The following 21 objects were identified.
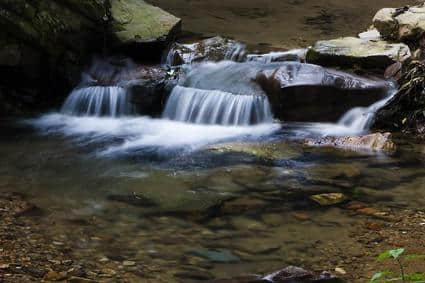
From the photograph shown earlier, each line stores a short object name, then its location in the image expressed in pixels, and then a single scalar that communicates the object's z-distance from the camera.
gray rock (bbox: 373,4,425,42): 18.95
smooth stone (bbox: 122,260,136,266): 8.70
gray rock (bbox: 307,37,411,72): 18.39
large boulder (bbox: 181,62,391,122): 17.34
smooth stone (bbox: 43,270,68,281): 7.94
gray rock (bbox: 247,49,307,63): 19.87
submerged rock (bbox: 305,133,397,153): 14.93
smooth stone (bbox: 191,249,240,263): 9.00
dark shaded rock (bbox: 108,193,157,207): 11.36
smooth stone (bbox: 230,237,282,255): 9.32
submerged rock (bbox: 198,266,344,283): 8.04
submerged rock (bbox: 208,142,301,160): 14.62
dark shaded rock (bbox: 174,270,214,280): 8.38
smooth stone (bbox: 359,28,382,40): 20.20
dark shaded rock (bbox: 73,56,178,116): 19.06
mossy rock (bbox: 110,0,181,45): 20.52
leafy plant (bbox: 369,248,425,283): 4.97
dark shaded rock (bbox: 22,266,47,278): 7.98
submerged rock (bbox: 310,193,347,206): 11.39
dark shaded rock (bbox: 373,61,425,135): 16.50
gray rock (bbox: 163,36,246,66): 20.34
